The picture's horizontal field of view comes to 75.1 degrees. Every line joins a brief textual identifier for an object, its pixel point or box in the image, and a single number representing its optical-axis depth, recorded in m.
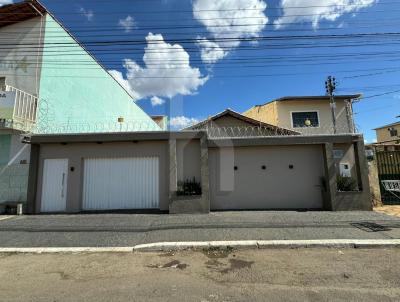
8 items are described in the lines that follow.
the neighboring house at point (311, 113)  20.08
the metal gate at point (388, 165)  11.03
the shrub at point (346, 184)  10.03
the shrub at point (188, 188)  9.71
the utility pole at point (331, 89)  19.66
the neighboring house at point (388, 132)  33.19
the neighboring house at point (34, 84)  10.23
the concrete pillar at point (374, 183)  10.72
